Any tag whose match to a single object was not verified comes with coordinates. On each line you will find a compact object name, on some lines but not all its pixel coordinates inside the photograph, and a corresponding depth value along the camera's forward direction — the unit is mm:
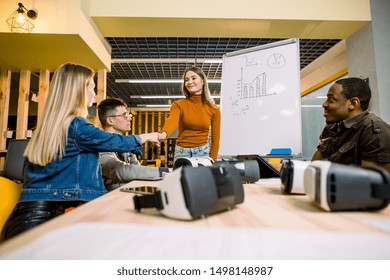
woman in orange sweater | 2168
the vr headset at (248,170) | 1022
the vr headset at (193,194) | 412
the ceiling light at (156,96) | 9195
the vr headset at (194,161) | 922
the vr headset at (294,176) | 677
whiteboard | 2012
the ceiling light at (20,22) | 3145
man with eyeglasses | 1286
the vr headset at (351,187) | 456
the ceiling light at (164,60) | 5703
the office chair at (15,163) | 1265
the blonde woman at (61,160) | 1061
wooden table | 338
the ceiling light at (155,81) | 7250
